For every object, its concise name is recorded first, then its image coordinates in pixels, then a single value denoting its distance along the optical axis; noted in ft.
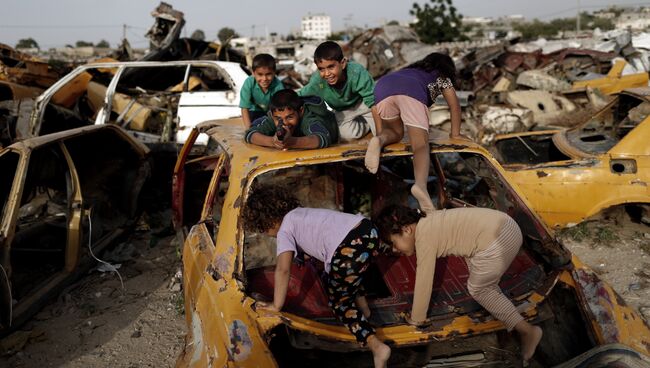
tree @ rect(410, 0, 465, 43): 154.30
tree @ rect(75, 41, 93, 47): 291.58
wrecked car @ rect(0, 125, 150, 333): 13.37
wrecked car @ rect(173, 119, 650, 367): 8.21
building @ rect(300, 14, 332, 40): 567.59
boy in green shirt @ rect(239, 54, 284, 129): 15.94
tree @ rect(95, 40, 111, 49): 308.81
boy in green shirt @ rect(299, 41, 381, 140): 13.37
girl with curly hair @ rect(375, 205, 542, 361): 8.61
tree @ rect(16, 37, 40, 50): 255.17
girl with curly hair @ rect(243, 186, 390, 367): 8.47
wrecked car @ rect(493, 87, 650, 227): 15.61
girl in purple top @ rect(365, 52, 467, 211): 10.50
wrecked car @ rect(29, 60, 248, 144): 23.70
